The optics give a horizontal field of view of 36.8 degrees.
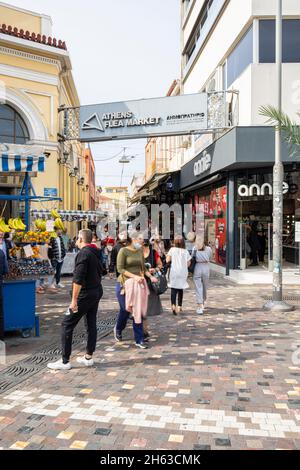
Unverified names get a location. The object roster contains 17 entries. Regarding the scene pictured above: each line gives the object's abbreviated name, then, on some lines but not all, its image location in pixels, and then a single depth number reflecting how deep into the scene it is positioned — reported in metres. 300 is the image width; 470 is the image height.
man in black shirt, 5.59
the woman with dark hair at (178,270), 8.96
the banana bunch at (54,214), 9.38
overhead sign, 17.41
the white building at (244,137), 13.66
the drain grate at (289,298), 10.82
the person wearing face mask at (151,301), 7.33
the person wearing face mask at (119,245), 8.48
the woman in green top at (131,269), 6.68
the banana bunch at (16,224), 8.06
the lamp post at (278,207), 9.63
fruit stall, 6.95
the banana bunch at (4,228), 7.63
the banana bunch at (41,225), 9.02
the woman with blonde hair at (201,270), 9.23
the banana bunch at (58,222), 9.43
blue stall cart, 6.89
